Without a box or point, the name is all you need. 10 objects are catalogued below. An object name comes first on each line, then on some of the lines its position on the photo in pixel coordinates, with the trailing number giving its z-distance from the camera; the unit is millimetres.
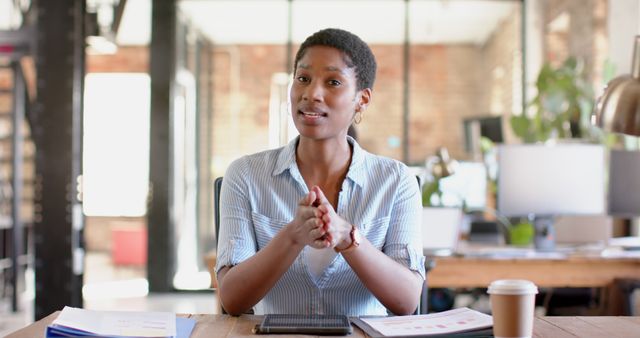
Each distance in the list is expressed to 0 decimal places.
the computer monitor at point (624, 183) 4332
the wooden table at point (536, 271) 3676
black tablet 1647
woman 1932
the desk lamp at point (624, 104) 2129
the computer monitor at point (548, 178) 4102
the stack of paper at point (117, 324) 1550
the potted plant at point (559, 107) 6191
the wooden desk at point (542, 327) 1675
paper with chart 1633
